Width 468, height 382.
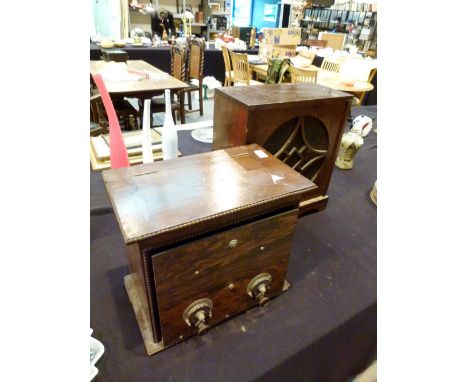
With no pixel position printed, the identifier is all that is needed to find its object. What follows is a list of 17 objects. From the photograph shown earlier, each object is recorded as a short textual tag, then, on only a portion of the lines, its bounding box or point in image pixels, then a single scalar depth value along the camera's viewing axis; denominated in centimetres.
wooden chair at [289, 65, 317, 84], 257
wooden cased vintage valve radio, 43
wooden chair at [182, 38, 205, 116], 330
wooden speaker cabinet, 68
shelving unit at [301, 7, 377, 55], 559
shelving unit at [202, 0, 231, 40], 521
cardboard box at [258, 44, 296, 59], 378
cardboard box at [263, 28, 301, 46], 390
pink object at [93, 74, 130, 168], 63
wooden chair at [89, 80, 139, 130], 196
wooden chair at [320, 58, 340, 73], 359
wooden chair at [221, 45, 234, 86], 369
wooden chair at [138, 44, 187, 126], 278
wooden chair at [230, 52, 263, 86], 340
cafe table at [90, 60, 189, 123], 223
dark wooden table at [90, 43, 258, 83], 364
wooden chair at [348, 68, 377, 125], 285
